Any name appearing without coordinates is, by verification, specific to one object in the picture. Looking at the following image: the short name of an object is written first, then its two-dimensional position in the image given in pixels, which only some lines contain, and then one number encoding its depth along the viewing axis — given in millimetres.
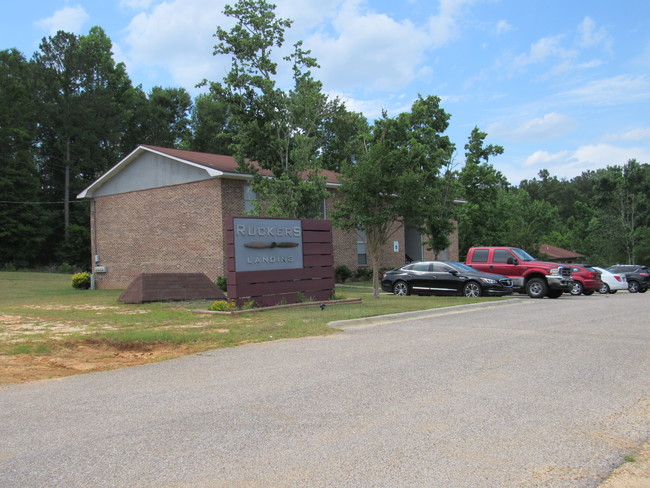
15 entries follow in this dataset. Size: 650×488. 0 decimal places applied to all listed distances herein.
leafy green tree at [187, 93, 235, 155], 63250
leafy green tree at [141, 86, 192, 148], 63469
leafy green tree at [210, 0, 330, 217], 24984
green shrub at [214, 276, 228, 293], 25484
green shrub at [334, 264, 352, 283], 31047
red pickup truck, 21266
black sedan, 20578
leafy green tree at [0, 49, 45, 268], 51969
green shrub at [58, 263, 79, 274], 51031
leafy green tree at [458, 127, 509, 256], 39219
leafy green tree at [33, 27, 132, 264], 54938
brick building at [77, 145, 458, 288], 26609
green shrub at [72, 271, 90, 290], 30672
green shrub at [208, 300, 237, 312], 15312
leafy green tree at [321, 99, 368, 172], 51500
